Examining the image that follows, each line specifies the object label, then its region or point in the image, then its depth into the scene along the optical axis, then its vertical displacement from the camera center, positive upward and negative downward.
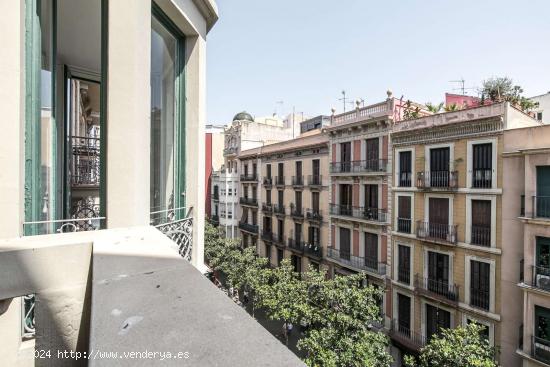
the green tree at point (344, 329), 11.49 -6.22
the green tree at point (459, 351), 9.98 -5.65
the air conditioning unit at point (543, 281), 11.63 -3.78
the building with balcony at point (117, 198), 1.29 -0.24
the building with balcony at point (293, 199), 23.22 -1.58
